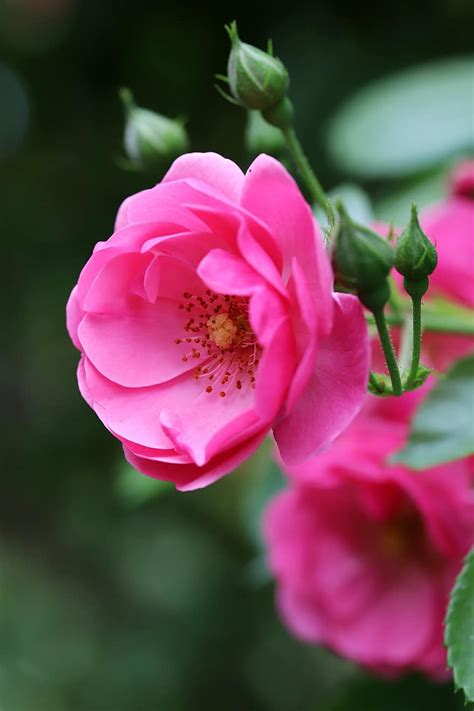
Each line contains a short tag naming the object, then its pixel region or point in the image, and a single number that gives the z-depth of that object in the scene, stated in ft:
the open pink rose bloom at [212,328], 1.28
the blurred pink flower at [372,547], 1.52
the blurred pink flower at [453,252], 1.60
